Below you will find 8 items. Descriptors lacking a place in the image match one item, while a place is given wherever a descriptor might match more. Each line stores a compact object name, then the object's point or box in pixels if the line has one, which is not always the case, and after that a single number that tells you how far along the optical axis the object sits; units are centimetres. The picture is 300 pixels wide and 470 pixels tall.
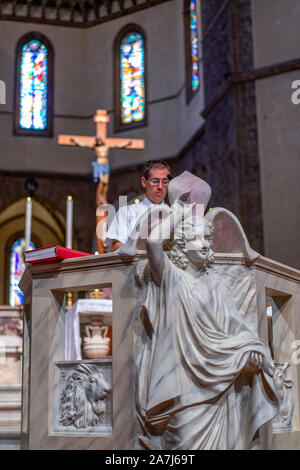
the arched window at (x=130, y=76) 1503
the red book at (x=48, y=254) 314
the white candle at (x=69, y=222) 769
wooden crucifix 941
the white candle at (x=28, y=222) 719
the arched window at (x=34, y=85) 1522
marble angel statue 274
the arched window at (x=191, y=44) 1342
